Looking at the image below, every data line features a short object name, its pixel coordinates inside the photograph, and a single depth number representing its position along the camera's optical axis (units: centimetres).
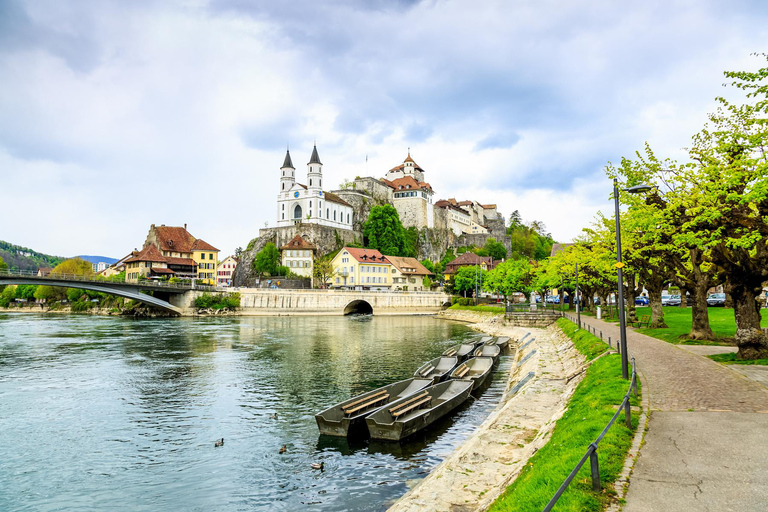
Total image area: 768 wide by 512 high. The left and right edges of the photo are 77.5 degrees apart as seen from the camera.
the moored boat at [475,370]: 2557
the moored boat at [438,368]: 2575
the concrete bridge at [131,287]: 6825
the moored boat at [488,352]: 3386
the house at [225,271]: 13762
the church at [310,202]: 12325
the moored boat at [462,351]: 3378
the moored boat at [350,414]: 1720
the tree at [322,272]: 10979
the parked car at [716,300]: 6324
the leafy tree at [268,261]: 11019
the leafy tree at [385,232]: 12512
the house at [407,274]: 11262
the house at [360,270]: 10819
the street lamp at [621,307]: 1541
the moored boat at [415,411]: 1670
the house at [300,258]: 11319
